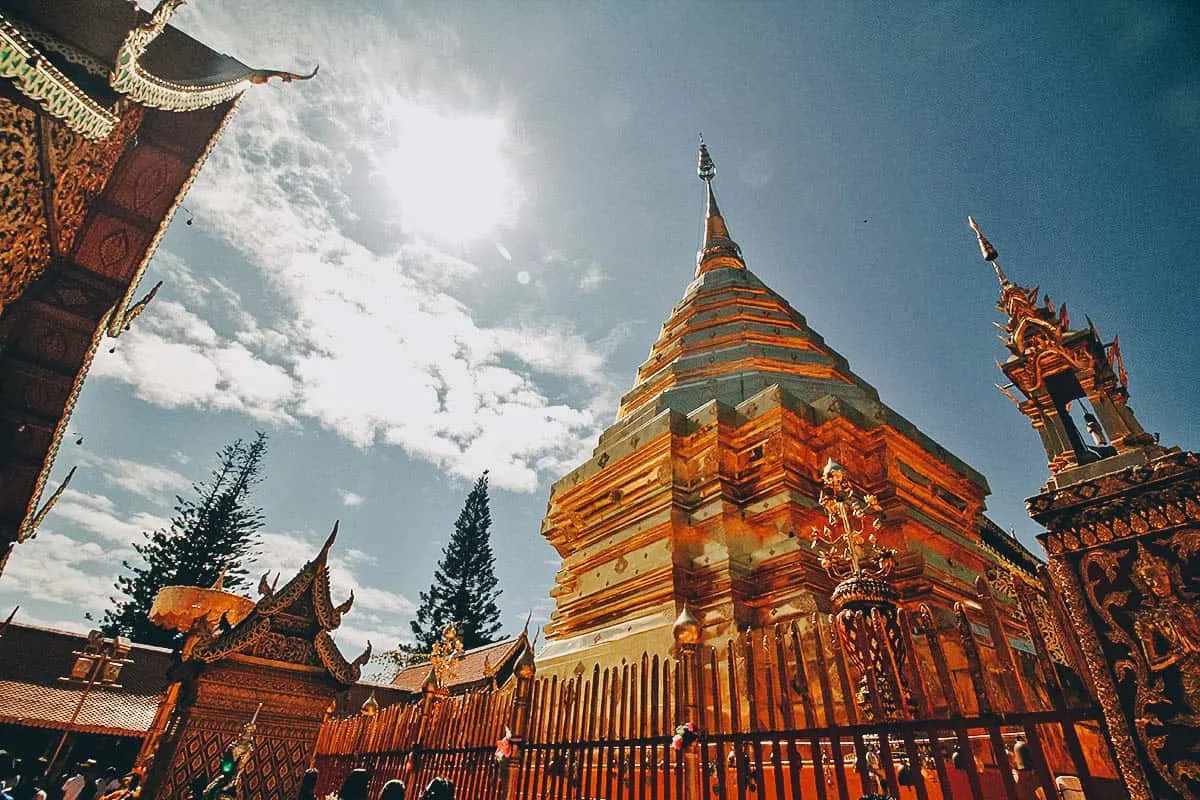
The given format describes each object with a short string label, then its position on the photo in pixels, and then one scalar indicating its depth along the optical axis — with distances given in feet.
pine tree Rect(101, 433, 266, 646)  80.74
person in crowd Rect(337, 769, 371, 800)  11.32
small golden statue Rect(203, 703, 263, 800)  13.63
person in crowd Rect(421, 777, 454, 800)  9.31
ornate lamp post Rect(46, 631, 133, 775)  42.92
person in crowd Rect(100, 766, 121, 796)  29.39
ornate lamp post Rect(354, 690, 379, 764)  21.96
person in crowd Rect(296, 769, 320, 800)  14.00
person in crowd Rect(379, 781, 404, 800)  9.73
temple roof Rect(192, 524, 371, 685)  22.09
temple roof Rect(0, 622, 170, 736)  42.68
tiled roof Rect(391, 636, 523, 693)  59.14
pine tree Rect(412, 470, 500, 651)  106.22
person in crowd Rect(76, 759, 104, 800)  27.07
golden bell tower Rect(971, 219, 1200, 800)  6.55
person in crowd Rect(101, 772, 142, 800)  16.46
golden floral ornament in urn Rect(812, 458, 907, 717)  11.07
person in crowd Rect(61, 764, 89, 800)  26.63
